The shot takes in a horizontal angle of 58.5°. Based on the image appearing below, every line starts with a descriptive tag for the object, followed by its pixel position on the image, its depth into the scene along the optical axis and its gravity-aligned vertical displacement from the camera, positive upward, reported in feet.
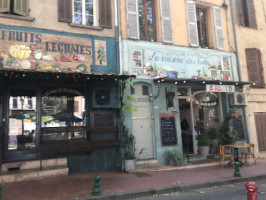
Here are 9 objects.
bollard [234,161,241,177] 23.36 -4.23
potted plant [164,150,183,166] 28.84 -3.18
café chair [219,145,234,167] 28.78 -3.21
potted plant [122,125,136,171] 26.61 -1.84
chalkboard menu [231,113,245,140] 34.88 +0.40
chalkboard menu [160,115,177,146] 30.17 +0.24
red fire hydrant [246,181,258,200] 9.02 -2.41
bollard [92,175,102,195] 17.54 -3.93
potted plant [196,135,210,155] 32.22 -2.00
